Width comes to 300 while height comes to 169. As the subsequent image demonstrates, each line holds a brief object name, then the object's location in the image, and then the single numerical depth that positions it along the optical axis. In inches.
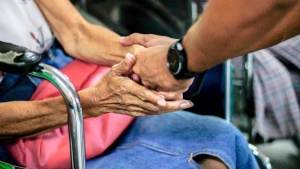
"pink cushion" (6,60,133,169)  56.9
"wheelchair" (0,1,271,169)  49.9
